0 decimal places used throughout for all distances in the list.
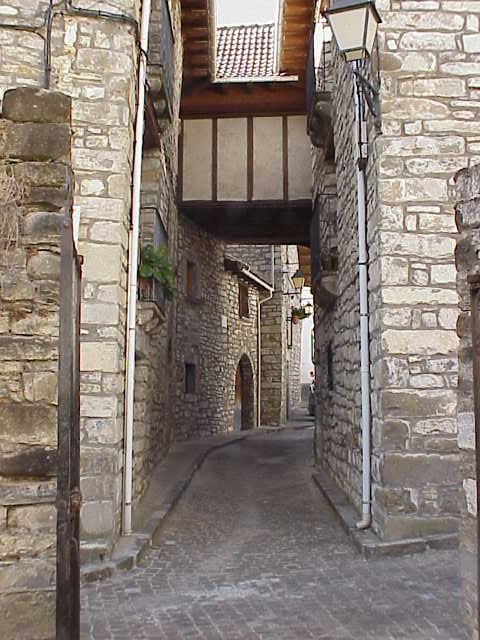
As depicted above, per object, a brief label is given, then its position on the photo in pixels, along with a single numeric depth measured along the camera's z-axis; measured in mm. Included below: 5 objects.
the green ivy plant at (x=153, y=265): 6992
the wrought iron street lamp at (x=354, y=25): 4992
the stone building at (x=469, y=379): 3008
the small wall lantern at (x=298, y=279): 15752
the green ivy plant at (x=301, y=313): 20080
